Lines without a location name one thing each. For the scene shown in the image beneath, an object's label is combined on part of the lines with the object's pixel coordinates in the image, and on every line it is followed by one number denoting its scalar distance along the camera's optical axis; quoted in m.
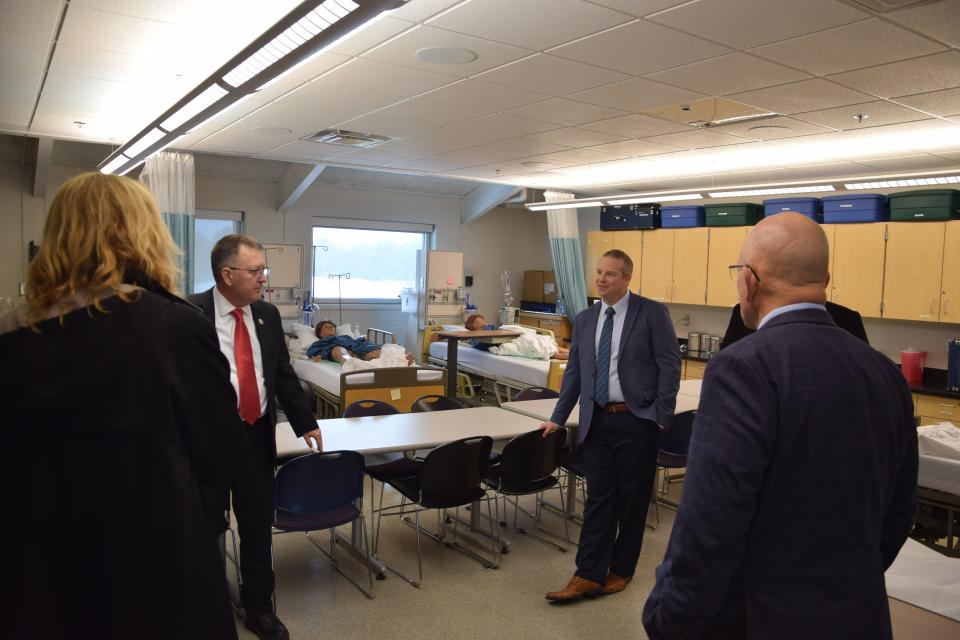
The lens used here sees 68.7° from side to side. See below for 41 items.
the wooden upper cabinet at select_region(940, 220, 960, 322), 6.91
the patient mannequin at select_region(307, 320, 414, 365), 8.30
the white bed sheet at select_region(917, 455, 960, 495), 3.72
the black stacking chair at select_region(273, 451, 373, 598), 3.56
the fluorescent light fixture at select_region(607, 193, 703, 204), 7.14
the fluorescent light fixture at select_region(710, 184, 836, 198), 6.31
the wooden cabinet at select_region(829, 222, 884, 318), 7.52
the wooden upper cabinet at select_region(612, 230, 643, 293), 10.19
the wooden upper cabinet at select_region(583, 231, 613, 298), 10.67
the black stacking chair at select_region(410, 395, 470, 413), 5.37
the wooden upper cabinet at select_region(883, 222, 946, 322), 7.08
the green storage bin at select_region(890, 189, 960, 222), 6.97
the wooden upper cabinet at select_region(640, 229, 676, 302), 9.77
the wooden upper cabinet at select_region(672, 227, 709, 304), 9.35
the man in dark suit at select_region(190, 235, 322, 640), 3.21
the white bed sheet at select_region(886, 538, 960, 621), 2.39
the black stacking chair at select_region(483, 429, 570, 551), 4.23
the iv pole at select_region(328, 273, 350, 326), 11.27
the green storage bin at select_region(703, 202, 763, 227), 8.88
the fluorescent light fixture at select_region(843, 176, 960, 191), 5.48
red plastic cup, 7.29
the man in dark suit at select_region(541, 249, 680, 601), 3.77
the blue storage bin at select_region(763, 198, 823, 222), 8.03
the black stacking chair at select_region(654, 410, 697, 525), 5.17
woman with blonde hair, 1.41
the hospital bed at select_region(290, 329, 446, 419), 6.30
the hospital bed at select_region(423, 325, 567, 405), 8.13
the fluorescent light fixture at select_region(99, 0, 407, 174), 2.74
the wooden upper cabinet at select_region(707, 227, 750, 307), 8.94
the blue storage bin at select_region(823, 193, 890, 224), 7.55
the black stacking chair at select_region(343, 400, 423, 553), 4.45
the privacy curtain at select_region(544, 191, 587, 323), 10.31
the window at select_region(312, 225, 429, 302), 11.23
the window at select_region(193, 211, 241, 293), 10.23
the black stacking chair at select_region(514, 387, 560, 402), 5.73
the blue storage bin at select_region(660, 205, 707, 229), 9.46
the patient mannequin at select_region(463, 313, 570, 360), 9.12
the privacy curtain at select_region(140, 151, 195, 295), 7.33
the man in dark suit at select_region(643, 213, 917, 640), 1.47
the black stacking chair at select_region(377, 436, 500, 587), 3.92
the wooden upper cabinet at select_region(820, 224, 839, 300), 7.83
